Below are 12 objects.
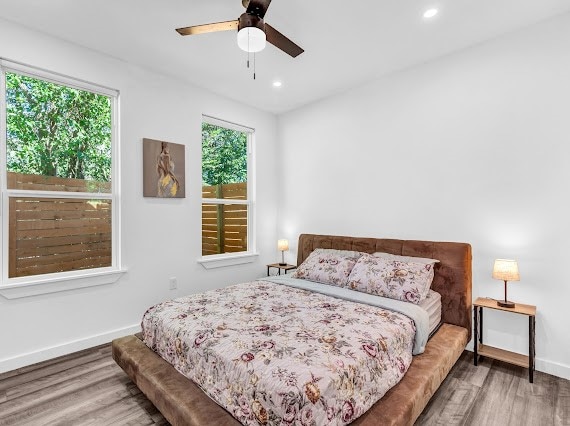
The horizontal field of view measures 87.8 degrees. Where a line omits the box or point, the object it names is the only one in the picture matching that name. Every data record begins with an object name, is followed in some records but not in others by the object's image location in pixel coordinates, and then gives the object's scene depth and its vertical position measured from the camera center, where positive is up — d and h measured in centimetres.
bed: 152 -102
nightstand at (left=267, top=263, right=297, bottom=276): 415 -80
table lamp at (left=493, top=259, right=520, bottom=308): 235 -49
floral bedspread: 133 -77
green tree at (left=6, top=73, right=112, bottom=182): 255 +76
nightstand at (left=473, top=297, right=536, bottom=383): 229 -109
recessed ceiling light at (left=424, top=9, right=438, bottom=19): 228 +154
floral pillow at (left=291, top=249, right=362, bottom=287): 297 -59
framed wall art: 321 +46
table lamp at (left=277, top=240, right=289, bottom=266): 428 -50
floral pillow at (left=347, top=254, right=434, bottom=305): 248 -61
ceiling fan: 182 +119
